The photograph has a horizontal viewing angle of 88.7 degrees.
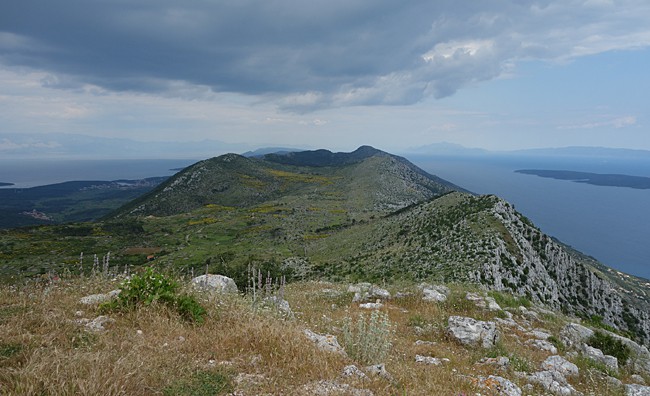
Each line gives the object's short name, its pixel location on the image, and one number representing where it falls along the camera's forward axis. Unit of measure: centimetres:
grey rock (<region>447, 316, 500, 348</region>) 897
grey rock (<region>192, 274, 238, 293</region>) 990
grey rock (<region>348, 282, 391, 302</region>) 1391
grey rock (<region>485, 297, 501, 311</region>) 1270
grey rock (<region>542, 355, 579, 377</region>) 780
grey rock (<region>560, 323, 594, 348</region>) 1051
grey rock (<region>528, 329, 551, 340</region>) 1048
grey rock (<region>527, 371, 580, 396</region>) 656
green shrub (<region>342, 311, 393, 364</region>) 631
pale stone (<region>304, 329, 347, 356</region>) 626
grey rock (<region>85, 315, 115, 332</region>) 612
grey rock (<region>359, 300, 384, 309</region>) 1254
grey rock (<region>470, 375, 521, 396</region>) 584
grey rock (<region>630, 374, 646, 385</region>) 824
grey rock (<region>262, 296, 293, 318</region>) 847
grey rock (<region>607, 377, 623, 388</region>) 740
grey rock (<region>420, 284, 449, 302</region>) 1359
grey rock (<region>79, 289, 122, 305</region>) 761
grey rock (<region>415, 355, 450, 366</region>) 724
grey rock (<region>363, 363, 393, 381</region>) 559
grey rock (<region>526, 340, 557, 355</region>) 949
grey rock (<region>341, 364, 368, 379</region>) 538
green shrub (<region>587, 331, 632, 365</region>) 1005
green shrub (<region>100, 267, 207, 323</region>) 714
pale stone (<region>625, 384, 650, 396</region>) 696
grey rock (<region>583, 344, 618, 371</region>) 907
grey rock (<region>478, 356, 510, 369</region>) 749
